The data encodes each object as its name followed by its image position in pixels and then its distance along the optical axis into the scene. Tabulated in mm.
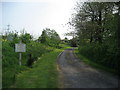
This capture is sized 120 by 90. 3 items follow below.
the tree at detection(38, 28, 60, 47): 44031
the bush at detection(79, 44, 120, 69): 11406
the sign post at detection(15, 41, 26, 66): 13785
